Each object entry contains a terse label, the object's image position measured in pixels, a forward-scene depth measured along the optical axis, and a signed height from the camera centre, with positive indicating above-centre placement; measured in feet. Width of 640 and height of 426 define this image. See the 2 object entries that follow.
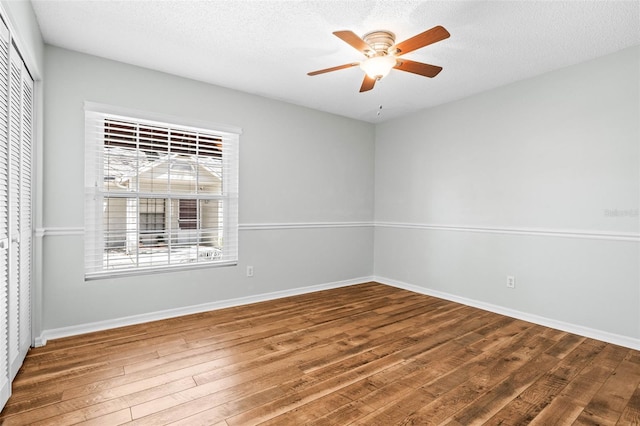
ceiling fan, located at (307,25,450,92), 7.06 +3.45
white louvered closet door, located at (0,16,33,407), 6.07 -0.05
